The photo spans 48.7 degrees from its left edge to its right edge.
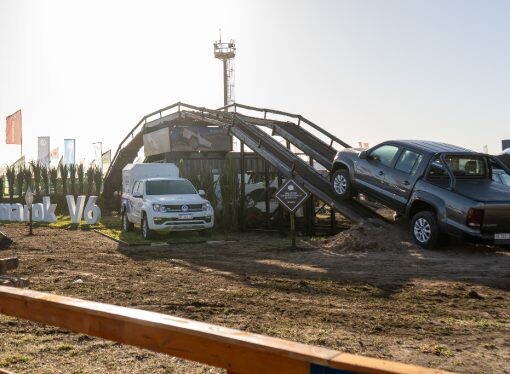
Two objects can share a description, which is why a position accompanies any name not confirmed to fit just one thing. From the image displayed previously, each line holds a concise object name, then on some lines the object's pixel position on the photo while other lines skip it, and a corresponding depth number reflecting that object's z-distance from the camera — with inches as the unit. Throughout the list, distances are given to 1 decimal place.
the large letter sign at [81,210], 834.2
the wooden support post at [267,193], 740.6
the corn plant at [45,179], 1167.6
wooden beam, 65.6
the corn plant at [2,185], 1196.5
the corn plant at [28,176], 1179.9
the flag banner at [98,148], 1659.3
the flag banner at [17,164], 1210.6
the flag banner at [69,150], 1612.9
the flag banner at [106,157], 1525.6
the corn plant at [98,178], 1186.6
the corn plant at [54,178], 1163.3
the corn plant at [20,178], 1186.0
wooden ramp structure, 596.1
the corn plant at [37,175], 1173.1
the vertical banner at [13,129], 1637.6
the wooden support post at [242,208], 741.9
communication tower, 2192.7
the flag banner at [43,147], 1601.9
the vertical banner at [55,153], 1754.6
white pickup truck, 621.6
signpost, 534.6
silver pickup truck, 447.2
